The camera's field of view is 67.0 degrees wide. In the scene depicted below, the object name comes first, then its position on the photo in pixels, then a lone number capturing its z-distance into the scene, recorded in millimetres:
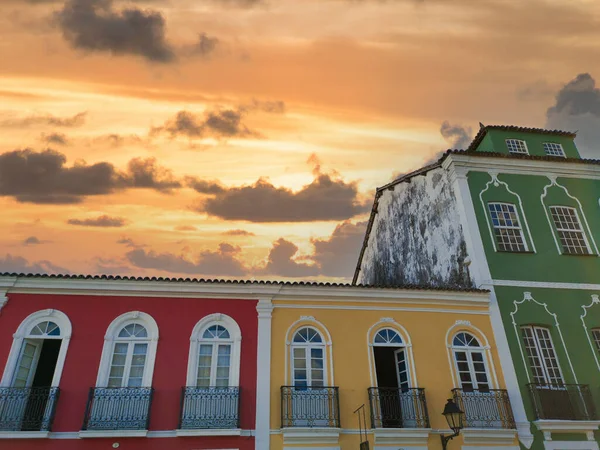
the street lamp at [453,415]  10312
